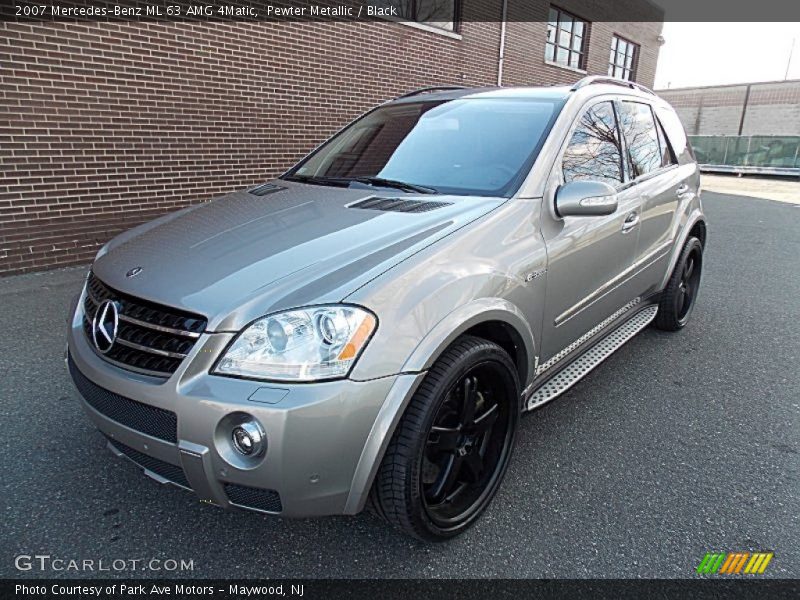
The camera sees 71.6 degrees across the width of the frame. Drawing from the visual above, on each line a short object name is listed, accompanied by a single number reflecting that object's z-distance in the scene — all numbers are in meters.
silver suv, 1.74
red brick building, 5.41
